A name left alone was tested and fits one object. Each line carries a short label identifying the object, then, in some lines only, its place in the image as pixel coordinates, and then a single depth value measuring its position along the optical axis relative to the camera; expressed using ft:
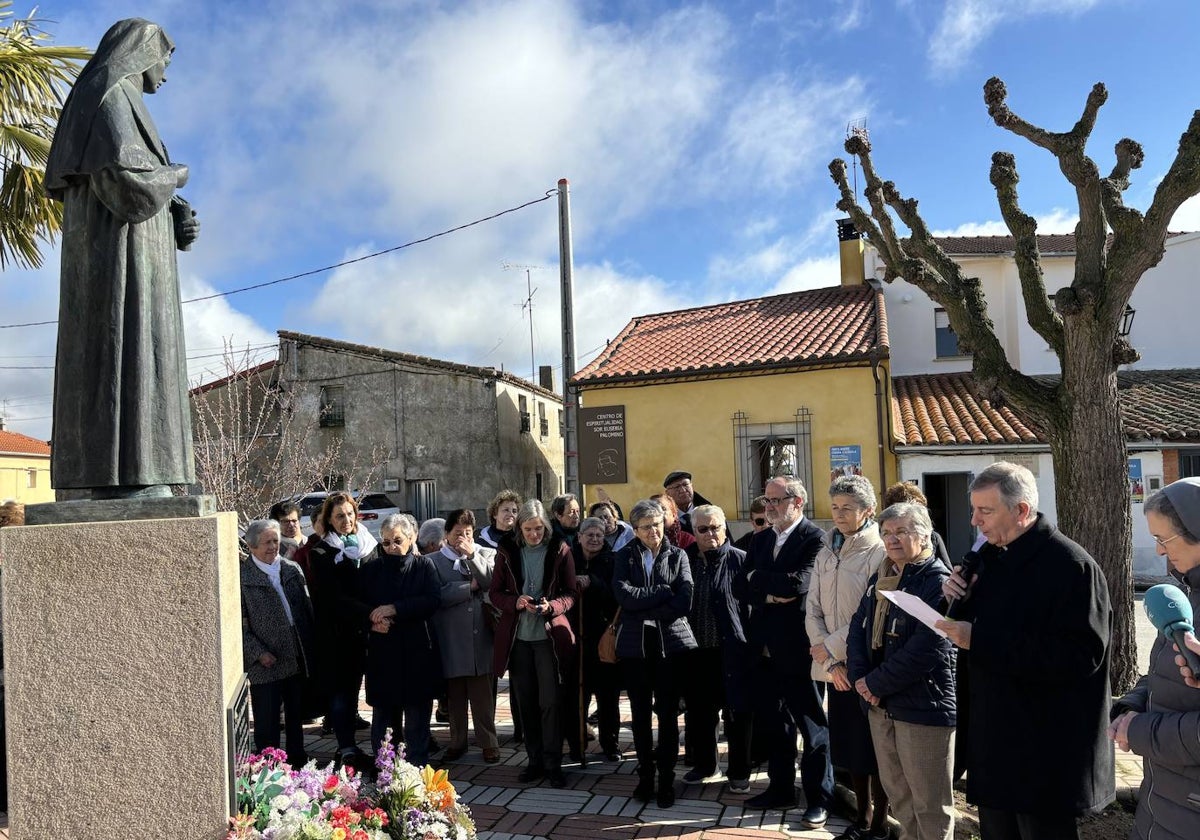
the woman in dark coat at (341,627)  18.47
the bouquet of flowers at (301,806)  9.06
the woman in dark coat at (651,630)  16.11
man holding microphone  9.77
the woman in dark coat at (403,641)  17.71
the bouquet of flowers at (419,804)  9.98
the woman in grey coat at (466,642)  18.98
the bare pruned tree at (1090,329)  20.43
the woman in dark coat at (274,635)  16.90
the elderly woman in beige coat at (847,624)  13.74
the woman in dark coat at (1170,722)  7.72
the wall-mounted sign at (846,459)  48.96
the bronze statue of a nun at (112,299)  9.36
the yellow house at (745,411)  49.01
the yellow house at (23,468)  112.31
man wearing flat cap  22.95
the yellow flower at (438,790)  10.42
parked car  66.77
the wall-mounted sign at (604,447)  54.13
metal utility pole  42.27
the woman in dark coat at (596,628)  18.66
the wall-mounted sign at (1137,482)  47.93
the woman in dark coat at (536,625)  17.56
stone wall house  78.69
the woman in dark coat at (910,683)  11.75
